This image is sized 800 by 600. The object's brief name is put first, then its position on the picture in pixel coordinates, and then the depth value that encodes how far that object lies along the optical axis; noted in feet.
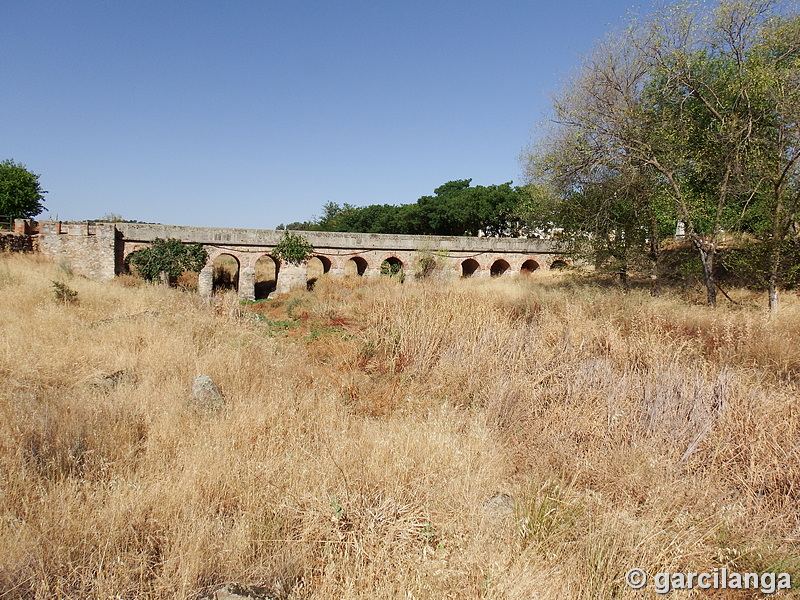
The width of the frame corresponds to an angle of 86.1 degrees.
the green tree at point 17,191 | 79.92
